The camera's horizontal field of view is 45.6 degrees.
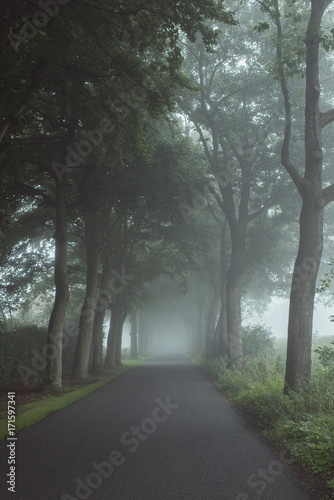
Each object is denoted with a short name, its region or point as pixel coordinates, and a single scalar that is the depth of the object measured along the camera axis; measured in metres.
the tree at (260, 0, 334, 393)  10.20
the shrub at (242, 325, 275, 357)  26.56
